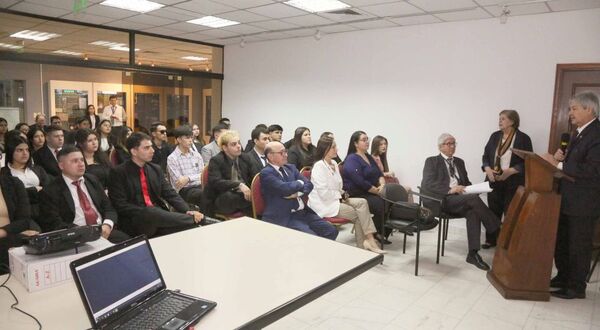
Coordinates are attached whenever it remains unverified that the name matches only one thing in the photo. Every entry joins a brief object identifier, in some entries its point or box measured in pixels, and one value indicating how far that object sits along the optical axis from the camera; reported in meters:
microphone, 3.63
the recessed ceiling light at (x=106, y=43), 7.63
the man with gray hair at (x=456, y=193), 4.20
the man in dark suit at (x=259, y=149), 4.53
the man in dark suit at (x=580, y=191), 3.21
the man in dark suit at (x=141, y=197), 3.32
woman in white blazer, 4.02
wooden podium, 3.27
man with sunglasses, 5.20
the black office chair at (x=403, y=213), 3.92
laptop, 1.35
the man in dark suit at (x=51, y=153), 4.58
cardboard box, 1.63
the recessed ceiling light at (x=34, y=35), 7.02
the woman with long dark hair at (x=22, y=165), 3.43
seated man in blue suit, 3.57
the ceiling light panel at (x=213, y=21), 6.05
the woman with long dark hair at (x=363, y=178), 4.54
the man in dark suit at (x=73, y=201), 2.93
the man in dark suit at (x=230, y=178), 3.98
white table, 1.48
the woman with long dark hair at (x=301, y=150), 5.47
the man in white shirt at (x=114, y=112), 8.12
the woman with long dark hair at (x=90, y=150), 4.07
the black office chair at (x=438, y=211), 4.11
